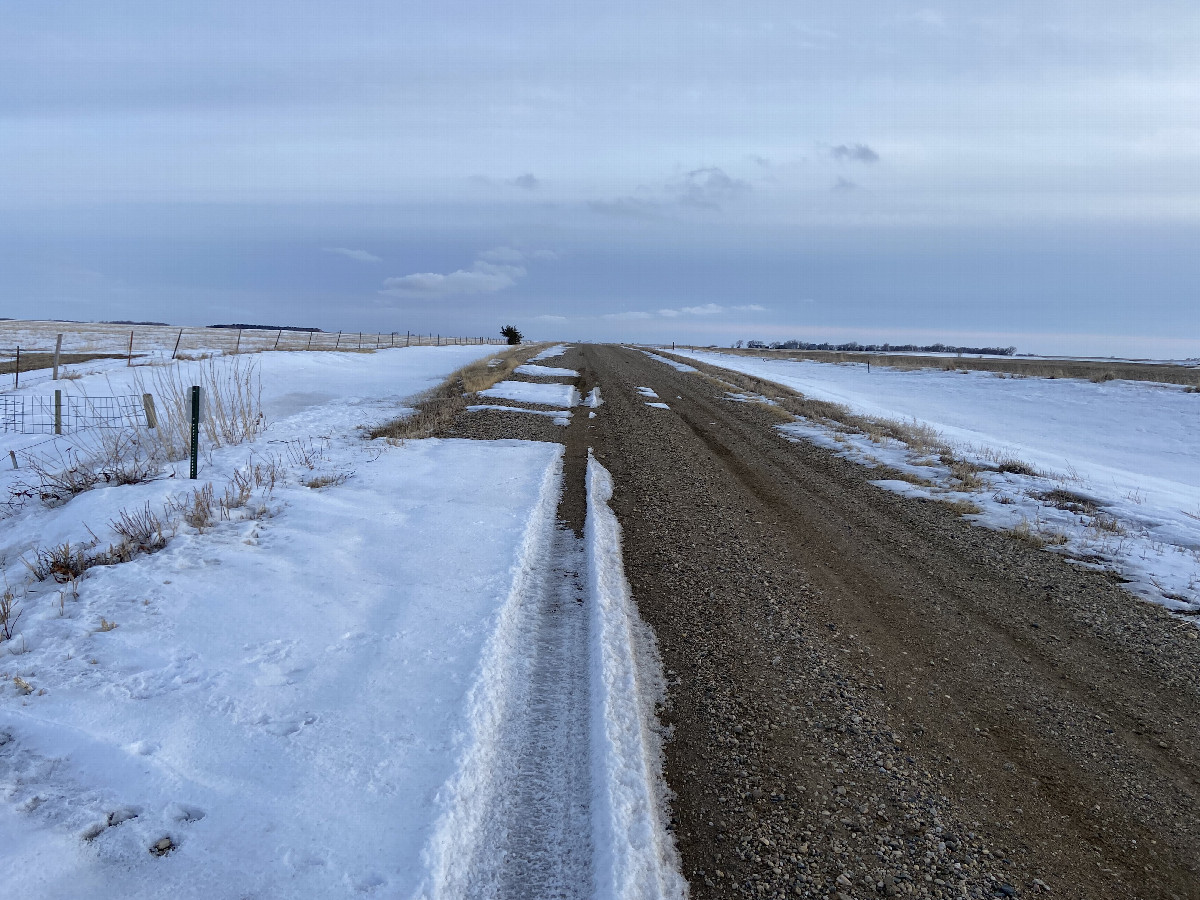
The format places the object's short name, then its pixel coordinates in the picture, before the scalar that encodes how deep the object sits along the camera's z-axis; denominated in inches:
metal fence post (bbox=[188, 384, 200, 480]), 302.4
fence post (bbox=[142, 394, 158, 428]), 448.2
